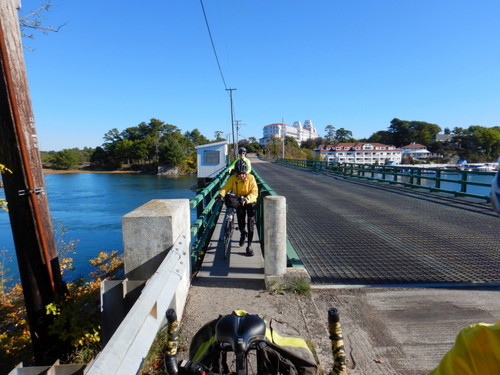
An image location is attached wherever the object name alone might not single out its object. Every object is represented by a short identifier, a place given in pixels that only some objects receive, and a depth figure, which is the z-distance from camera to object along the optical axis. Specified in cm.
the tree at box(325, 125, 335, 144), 16672
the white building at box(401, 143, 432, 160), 12694
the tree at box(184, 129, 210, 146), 15256
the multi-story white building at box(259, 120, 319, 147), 19325
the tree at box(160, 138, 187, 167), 10319
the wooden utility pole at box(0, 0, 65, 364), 328
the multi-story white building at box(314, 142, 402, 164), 12862
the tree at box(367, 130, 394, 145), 15038
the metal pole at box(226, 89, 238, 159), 5653
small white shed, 2542
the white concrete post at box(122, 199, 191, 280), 328
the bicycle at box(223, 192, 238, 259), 563
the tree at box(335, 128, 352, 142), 16735
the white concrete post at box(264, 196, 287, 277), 413
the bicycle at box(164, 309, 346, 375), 164
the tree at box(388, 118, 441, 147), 14188
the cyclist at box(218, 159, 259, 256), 567
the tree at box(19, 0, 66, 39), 482
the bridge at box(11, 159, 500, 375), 247
